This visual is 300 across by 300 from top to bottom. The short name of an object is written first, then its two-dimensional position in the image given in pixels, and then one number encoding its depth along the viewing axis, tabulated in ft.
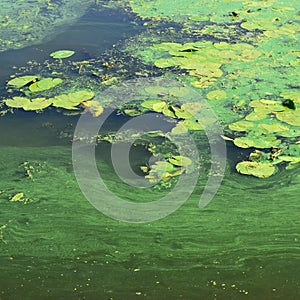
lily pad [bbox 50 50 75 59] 22.65
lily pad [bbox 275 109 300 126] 16.94
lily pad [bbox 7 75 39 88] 20.22
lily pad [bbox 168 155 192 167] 15.43
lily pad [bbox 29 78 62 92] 19.97
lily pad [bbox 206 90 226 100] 18.82
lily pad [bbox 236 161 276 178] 14.88
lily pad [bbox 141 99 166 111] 18.45
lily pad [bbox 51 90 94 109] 18.84
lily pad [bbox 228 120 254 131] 16.89
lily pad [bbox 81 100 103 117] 18.29
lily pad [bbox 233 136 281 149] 15.99
